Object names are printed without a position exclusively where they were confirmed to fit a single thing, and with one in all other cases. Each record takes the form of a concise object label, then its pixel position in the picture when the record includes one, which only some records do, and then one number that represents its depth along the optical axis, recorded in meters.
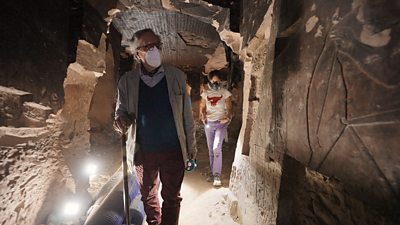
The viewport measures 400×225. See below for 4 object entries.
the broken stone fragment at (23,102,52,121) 2.13
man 2.00
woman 3.97
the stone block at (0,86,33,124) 1.82
